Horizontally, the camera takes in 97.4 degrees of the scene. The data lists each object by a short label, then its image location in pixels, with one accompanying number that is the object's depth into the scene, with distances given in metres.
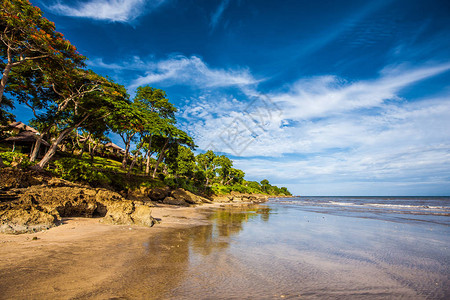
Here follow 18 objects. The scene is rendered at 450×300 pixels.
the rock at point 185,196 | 26.19
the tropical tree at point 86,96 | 16.80
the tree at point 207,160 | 54.68
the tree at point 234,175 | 69.81
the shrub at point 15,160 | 13.10
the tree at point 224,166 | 62.67
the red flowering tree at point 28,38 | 12.16
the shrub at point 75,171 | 15.17
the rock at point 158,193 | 22.49
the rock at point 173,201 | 23.81
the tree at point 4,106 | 18.24
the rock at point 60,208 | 6.64
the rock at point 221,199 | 41.50
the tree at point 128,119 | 17.86
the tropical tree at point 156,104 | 26.33
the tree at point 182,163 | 39.69
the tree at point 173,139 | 25.95
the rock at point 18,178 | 9.96
